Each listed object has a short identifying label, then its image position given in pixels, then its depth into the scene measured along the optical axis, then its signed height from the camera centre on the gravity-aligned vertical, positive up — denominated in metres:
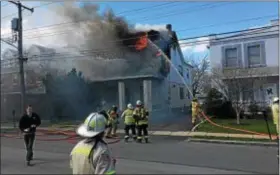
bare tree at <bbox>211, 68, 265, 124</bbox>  20.80 +0.25
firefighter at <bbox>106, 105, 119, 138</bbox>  15.68 -1.31
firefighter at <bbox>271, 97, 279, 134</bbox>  10.28 -0.61
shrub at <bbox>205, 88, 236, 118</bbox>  21.31 -1.02
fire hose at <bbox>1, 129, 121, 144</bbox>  15.13 -1.98
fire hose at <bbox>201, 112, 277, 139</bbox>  14.12 -1.68
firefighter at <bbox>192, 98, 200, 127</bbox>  17.25 -0.89
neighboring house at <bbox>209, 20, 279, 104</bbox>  21.56 +1.72
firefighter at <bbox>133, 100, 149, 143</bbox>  14.07 -1.07
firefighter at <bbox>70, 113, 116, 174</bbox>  2.83 -0.45
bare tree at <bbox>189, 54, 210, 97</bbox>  37.06 +1.47
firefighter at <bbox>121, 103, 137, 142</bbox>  14.62 -1.18
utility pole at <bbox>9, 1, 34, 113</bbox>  19.67 +1.88
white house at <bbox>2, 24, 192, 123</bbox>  28.59 +1.29
